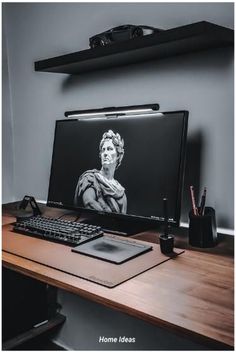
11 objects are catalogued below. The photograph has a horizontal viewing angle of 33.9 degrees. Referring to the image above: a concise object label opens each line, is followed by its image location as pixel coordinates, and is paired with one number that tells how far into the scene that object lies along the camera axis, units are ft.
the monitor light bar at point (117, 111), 5.03
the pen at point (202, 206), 4.44
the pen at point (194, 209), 4.45
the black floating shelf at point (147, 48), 4.35
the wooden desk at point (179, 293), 2.68
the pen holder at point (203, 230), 4.32
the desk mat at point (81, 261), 3.53
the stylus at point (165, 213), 4.25
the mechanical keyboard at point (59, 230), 4.56
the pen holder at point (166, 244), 4.18
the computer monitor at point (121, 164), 4.75
